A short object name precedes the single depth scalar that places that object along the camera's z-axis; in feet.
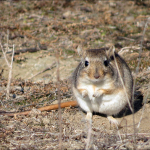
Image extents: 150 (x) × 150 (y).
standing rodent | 27.27
